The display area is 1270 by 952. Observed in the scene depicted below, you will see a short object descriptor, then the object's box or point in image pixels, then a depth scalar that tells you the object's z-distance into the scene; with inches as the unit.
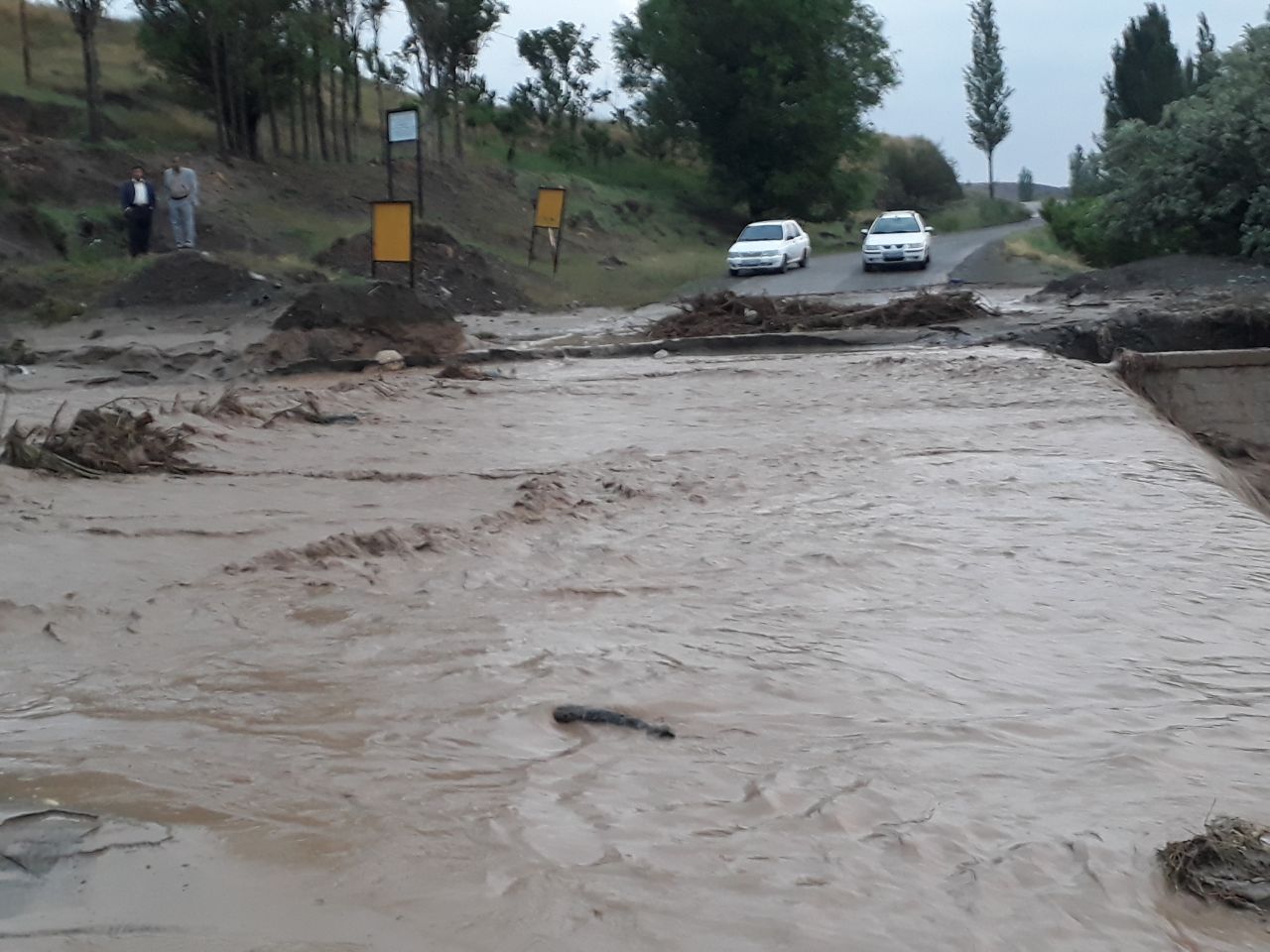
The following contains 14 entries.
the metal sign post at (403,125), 849.5
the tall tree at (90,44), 995.3
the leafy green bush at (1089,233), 1110.4
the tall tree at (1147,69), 2082.9
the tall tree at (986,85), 3189.0
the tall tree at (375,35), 1295.5
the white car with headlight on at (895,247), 1251.8
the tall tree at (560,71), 2057.1
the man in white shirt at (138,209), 786.8
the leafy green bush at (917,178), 2834.6
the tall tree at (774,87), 1947.6
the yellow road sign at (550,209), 1067.3
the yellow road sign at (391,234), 703.7
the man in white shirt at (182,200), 797.2
